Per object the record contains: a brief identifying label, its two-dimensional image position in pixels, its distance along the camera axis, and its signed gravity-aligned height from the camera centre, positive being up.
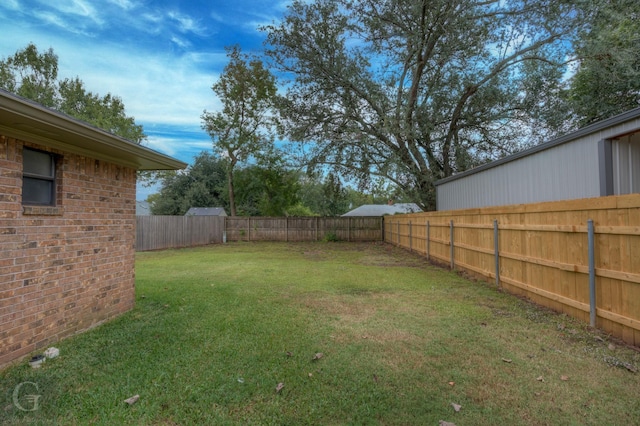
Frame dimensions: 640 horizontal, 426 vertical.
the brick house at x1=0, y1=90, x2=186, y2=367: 2.94 -0.02
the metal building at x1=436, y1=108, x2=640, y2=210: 4.69 +0.97
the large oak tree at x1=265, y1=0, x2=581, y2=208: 11.51 +6.06
